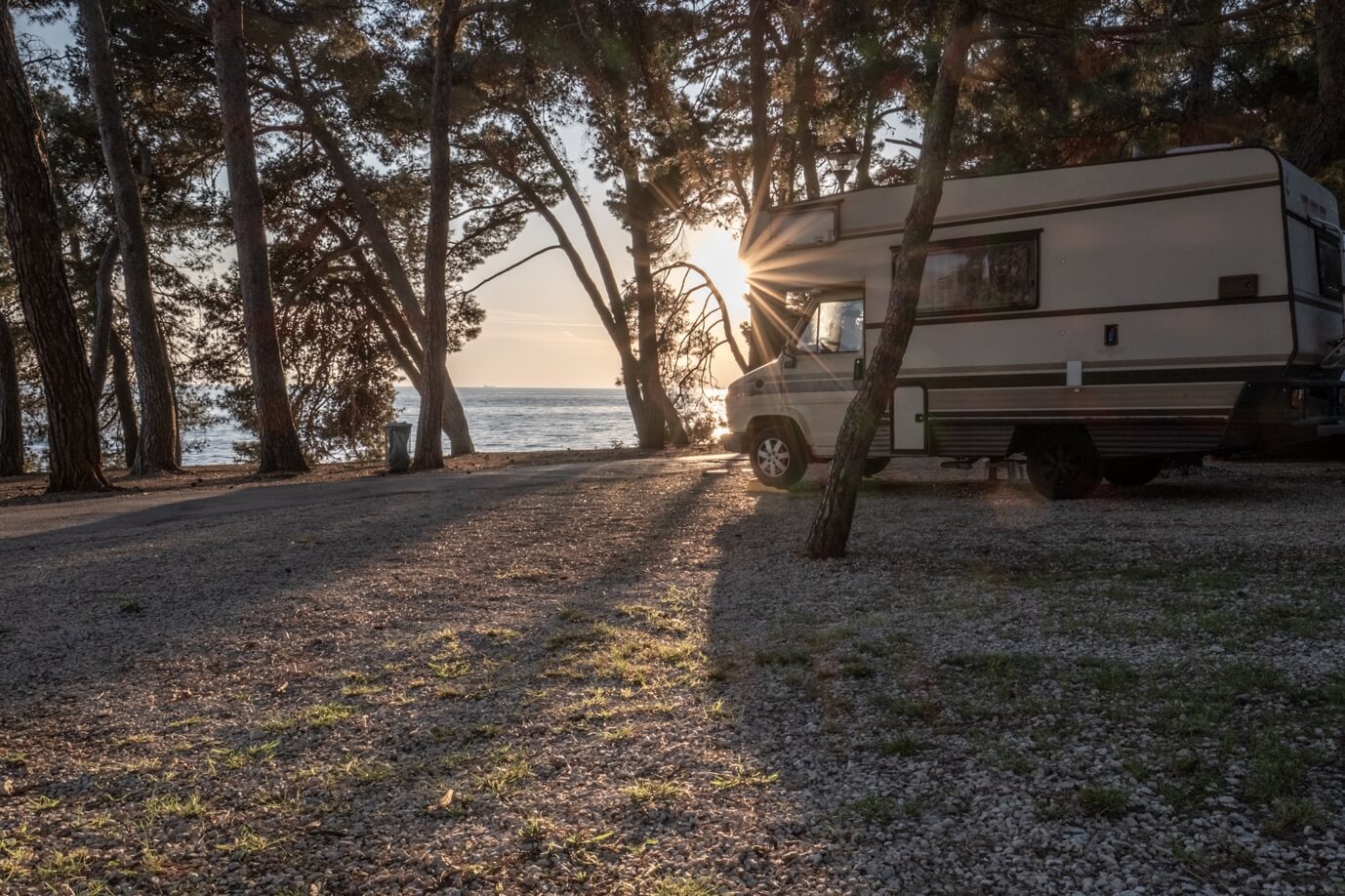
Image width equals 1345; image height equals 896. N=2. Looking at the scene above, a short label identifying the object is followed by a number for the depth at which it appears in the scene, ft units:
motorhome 27.37
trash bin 50.62
